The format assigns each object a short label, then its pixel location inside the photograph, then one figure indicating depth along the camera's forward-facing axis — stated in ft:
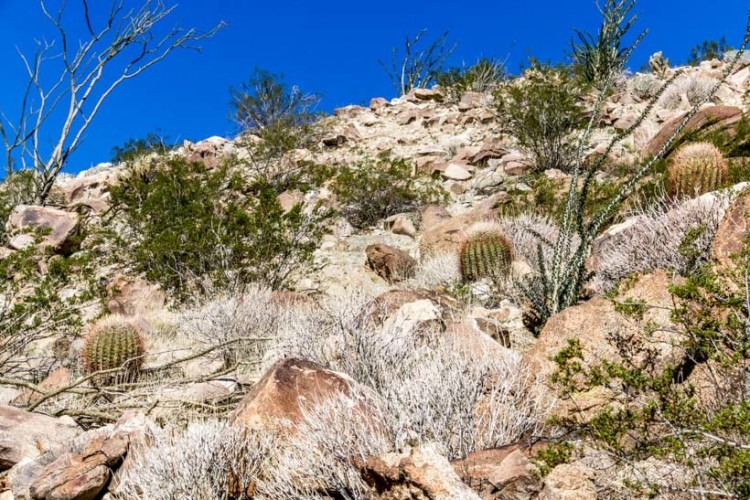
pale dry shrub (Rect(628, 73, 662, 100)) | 56.00
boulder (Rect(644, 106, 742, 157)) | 30.27
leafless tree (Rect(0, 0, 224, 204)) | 50.85
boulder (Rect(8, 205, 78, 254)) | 37.78
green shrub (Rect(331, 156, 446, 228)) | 39.91
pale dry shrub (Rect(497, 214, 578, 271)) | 23.81
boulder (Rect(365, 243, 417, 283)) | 26.94
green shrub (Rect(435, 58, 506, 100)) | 72.69
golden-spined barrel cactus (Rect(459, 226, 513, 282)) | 23.02
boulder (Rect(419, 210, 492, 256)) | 28.09
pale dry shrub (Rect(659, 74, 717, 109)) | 49.40
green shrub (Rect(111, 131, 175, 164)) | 54.24
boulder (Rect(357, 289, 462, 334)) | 14.92
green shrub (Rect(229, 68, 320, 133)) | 63.26
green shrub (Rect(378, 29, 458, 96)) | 100.32
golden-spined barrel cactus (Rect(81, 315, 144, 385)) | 17.75
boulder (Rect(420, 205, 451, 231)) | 34.83
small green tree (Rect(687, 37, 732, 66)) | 70.18
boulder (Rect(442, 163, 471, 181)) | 43.09
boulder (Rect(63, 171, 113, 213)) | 53.36
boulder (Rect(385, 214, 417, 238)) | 35.37
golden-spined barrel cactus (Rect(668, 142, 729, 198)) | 20.58
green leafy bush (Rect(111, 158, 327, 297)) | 28.43
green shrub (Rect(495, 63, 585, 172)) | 40.86
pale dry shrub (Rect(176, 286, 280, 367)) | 18.63
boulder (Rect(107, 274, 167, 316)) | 28.45
